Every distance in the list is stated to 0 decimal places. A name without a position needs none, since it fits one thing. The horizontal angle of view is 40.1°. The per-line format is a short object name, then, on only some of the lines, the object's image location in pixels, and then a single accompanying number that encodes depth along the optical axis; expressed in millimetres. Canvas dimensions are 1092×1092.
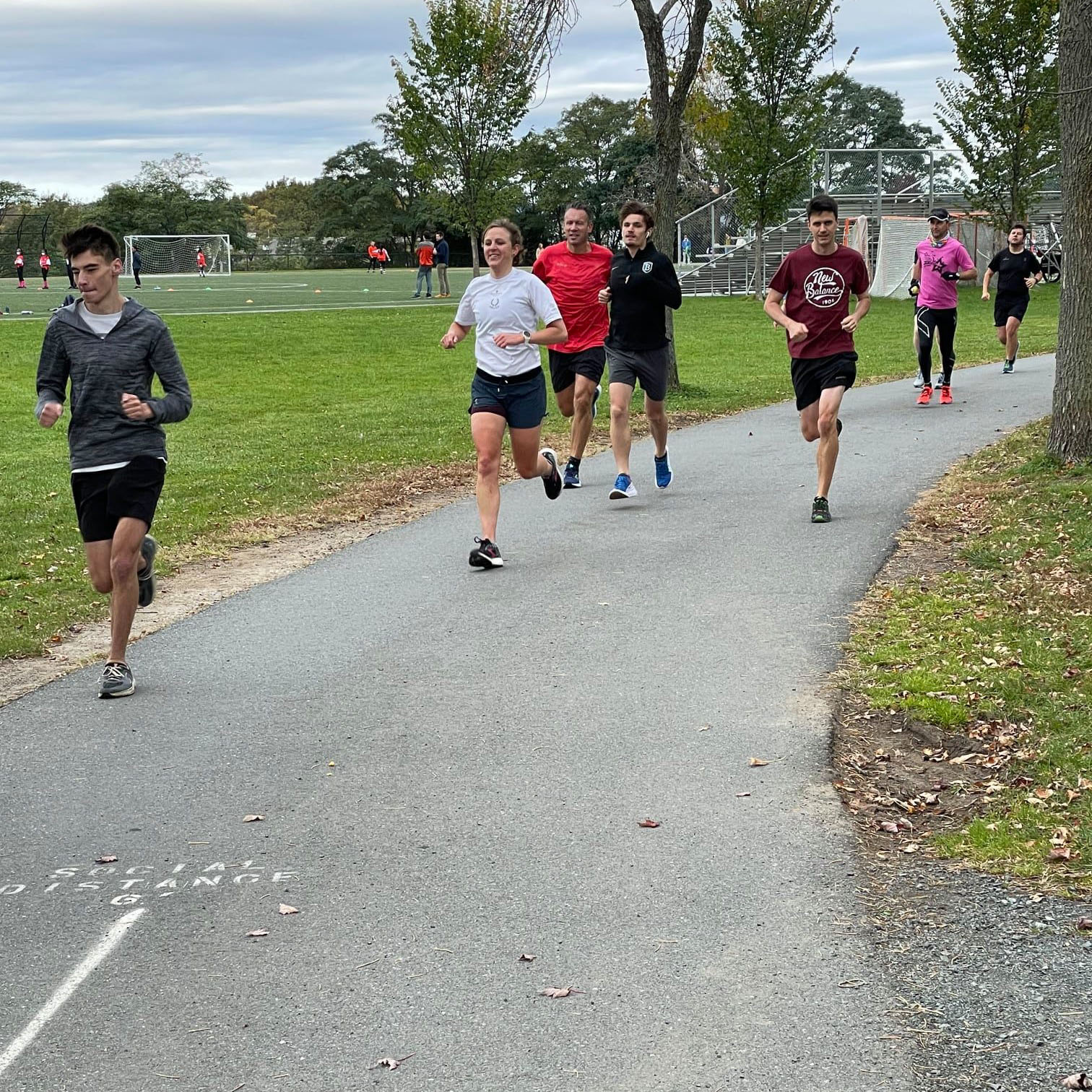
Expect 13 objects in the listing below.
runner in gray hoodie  6684
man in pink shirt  17266
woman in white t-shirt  9359
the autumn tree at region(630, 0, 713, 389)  19578
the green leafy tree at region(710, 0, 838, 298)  42600
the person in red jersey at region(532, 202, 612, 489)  11734
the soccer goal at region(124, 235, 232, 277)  68625
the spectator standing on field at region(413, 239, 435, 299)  44250
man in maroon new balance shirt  10414
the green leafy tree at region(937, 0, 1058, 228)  40469
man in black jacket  11391
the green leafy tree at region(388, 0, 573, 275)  44781
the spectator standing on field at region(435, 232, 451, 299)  44750
